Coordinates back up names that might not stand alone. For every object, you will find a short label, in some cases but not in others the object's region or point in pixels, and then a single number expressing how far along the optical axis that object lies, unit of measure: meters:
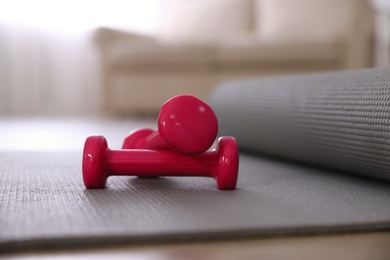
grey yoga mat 0.77
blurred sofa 3.86
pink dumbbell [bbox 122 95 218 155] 0.93
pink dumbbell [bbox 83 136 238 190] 0.96
